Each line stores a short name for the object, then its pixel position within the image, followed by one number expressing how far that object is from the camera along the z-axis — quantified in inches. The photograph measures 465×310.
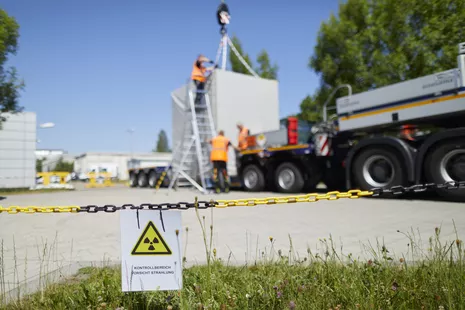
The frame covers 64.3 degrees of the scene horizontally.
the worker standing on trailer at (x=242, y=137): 479.2
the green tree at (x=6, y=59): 332.2
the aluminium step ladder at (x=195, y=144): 479.5
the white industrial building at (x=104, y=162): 2118.6
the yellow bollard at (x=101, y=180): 939.2
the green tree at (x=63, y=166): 1950.1
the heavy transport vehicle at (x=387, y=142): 270.5
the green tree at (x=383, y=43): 474.0
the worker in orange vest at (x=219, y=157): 437.7
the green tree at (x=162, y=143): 4512.8
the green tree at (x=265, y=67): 835.4
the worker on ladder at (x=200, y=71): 489.7
